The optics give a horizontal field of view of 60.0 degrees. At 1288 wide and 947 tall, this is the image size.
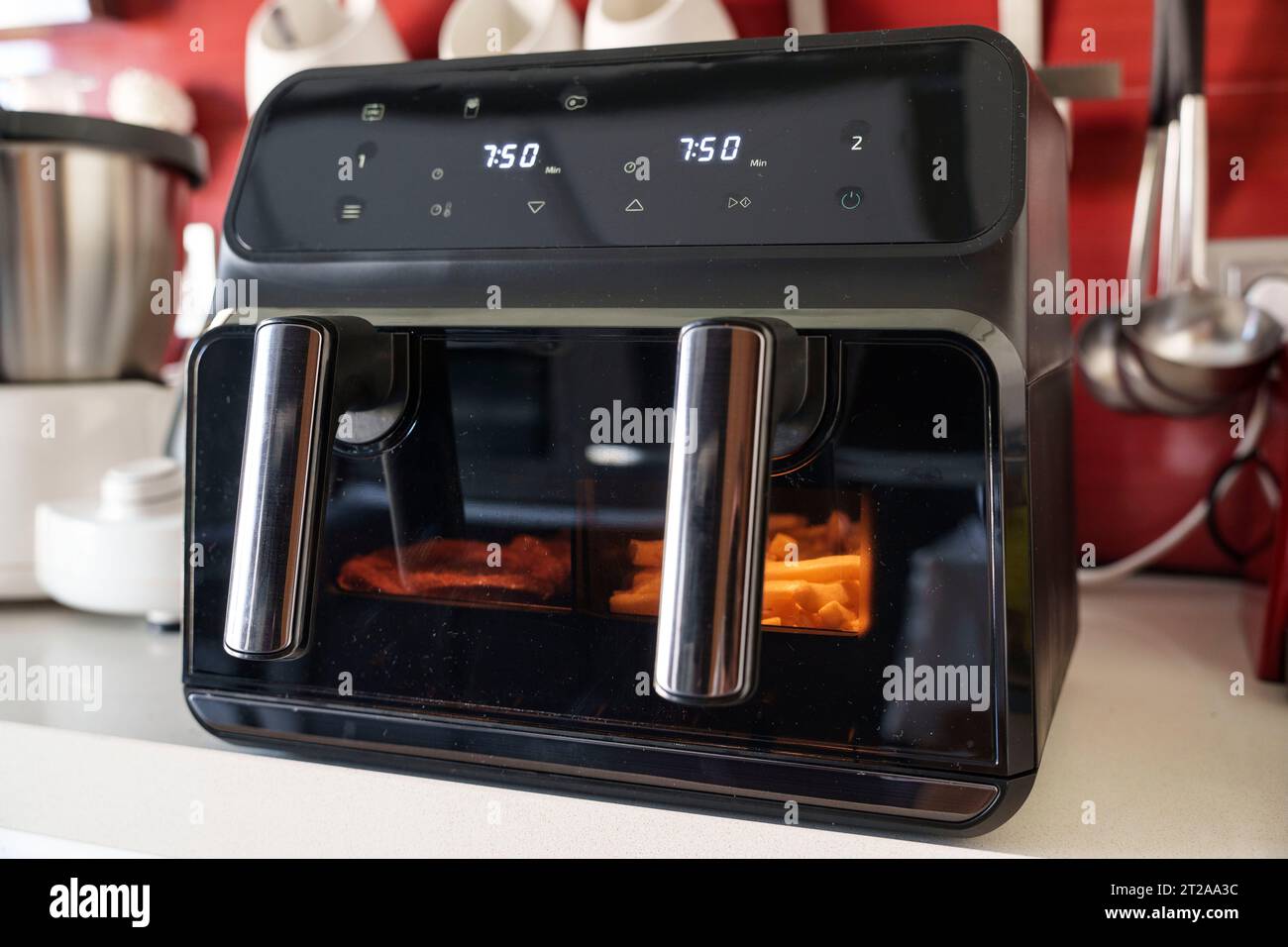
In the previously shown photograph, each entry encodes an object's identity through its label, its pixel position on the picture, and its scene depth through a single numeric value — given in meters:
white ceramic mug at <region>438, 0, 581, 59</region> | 0.83
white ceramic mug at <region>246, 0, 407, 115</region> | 0.81
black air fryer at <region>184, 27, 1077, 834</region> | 0.38
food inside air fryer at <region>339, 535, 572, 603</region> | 0.44
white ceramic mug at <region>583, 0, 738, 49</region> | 0.73
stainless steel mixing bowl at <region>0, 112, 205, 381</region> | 0.71
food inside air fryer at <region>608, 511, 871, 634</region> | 0.40
